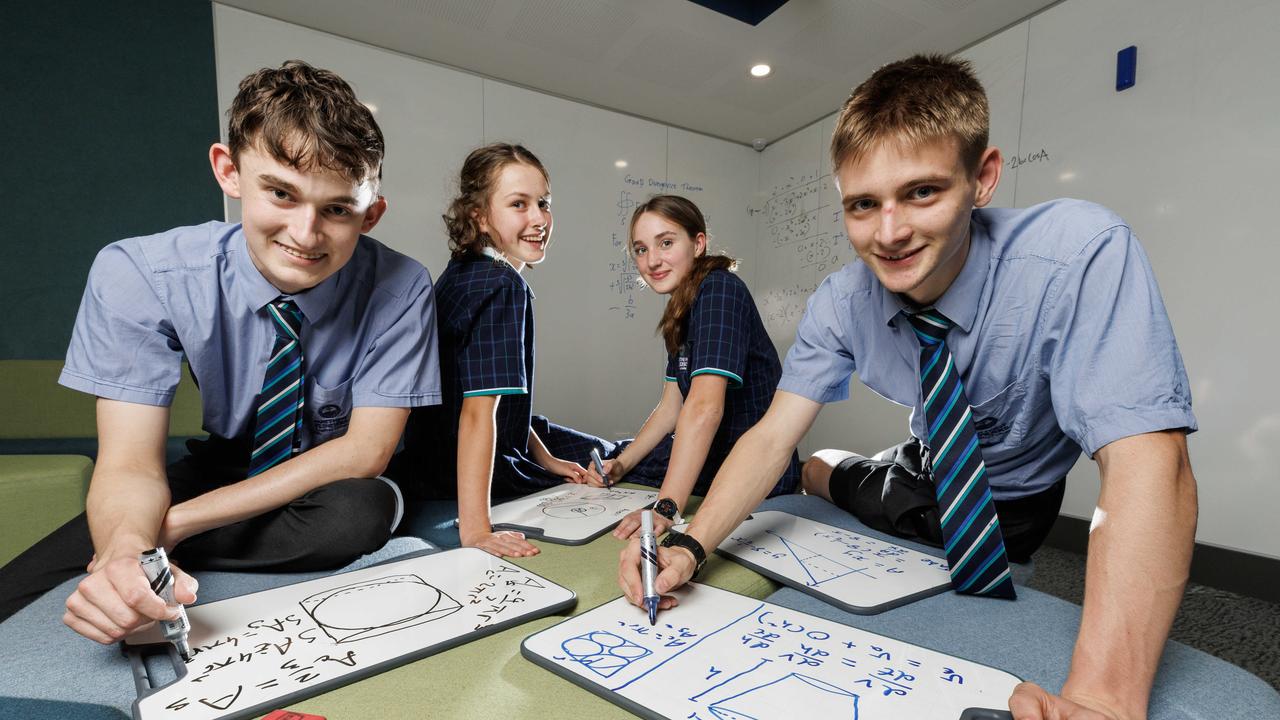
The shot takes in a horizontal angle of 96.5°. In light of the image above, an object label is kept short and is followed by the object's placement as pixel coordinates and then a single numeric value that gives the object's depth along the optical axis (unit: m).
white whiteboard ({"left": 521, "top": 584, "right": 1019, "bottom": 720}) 0.51
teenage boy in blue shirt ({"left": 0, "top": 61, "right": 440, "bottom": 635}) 0.85
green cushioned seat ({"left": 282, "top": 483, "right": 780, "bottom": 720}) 0.51
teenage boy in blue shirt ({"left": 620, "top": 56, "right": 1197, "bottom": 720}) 0.57
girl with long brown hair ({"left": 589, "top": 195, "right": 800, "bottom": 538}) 1.28
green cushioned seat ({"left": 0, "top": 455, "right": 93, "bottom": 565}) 1.63
